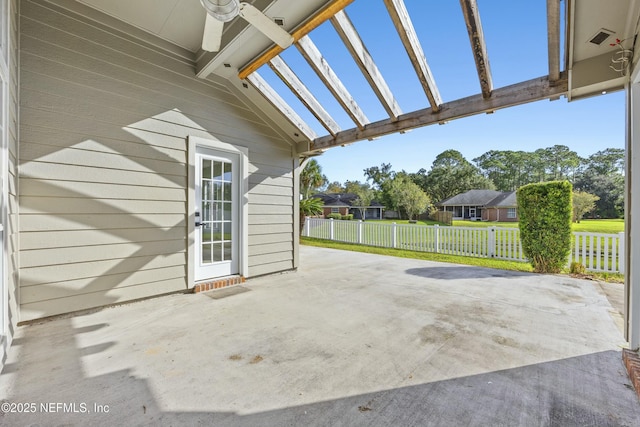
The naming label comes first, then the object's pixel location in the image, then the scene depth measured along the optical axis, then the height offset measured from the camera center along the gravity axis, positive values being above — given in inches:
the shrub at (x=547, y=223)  198.5 -8.5
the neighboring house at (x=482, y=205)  1016.9 +27.4
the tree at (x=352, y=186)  1410.6 +147.9
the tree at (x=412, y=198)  895.7 +46.7
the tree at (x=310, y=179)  586.2 +74.1
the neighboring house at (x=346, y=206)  1178.6 +24.0
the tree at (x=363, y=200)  1111.8 +49.9
